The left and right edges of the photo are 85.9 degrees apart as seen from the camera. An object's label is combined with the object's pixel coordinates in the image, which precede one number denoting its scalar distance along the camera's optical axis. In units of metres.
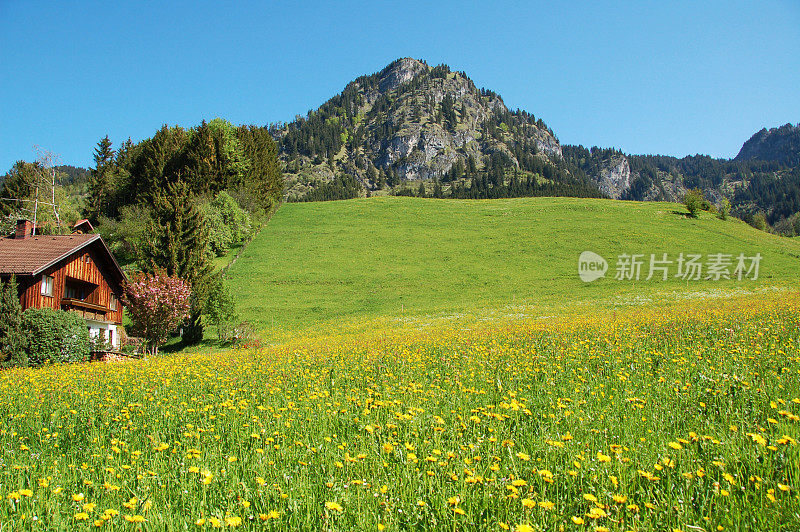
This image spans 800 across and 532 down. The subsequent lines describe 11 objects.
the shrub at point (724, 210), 68.82
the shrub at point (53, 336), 21.52
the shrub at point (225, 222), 52.19
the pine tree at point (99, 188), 67.81
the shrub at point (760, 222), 118.96
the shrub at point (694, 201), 66.38
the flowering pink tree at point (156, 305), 25.95
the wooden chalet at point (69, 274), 26.06
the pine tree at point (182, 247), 29.62
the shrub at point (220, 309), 29.17
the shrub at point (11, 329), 20.22
